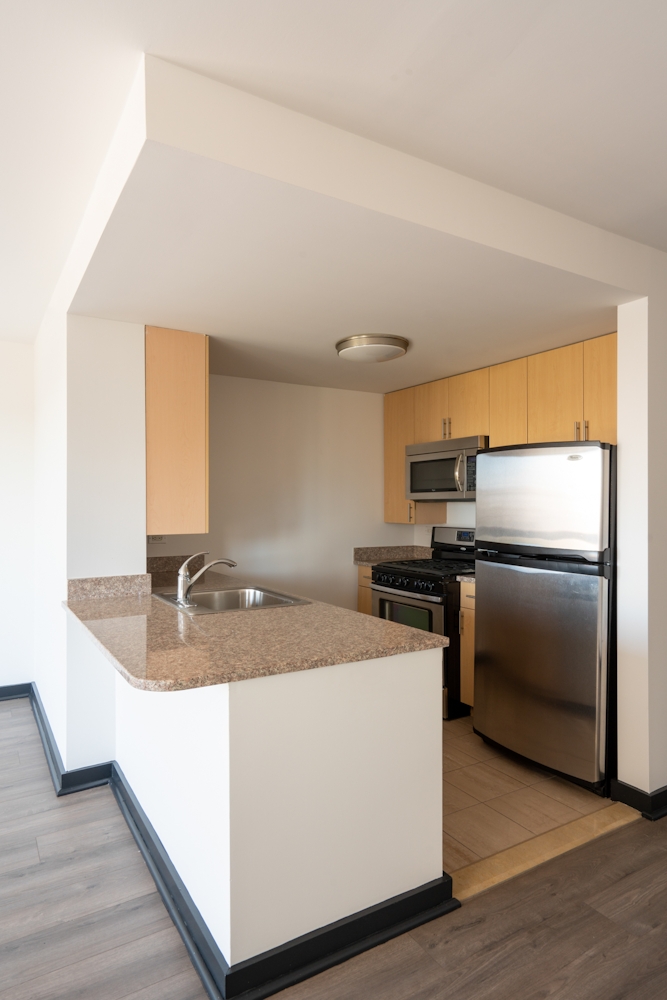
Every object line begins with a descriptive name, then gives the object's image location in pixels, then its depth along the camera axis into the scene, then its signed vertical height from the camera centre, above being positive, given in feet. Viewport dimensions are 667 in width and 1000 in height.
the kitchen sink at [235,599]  9.10 -1.56
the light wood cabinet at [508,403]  11.30 +1.88
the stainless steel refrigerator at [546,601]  8.71 -1.58
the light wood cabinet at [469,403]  12.26 +2.06
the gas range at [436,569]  12.19 -1.46
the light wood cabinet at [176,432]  9.39 +1.11
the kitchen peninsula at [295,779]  5.22 -2.67
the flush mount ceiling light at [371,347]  10.08 +2.60
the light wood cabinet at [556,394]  10.19 +1.87
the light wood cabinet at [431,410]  13.41 +2.08
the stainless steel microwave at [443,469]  12.44 +0.71
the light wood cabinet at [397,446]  14.62 +1.40
